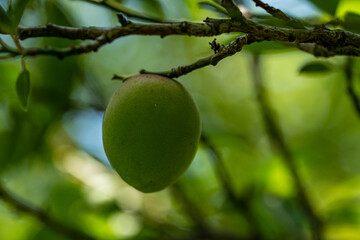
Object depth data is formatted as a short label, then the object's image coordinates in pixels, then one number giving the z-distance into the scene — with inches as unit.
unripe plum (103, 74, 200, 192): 17.4
